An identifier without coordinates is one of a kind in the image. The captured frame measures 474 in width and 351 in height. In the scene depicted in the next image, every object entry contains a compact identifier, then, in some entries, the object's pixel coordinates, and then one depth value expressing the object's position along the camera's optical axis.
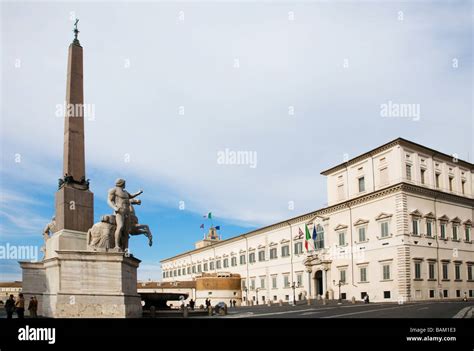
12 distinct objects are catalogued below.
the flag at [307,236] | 50.08
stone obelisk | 17.36
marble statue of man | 16.88
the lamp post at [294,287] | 51.14
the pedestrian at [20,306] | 16.16
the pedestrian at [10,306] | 17.16
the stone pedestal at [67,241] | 16.72
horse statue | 18.17
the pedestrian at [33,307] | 16.27
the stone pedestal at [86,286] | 15.55
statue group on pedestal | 16.66
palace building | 41.38
